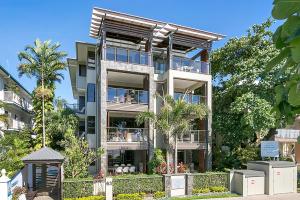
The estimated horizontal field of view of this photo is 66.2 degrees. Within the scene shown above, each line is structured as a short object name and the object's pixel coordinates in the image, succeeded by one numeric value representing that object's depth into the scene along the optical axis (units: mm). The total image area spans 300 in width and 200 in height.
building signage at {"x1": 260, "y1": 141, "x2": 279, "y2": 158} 17503
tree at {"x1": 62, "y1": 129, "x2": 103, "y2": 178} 15744
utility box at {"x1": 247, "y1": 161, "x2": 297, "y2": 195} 16017
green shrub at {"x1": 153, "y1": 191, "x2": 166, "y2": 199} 14671
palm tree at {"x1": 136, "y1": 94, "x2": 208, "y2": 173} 17218
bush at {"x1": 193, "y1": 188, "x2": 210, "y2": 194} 15434
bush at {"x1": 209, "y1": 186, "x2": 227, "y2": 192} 15732
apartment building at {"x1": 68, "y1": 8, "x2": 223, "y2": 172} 18371
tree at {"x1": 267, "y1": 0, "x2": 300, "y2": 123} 745
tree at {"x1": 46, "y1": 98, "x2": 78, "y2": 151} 22224
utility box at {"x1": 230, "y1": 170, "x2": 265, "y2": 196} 15541
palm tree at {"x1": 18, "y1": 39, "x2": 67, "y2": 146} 24469
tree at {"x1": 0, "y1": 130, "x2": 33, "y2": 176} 16778
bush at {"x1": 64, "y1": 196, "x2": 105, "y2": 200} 13493
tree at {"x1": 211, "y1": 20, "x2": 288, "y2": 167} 18407
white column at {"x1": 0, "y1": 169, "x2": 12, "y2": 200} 10720
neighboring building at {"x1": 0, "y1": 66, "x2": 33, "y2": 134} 24448
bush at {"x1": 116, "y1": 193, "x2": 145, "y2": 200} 14067
